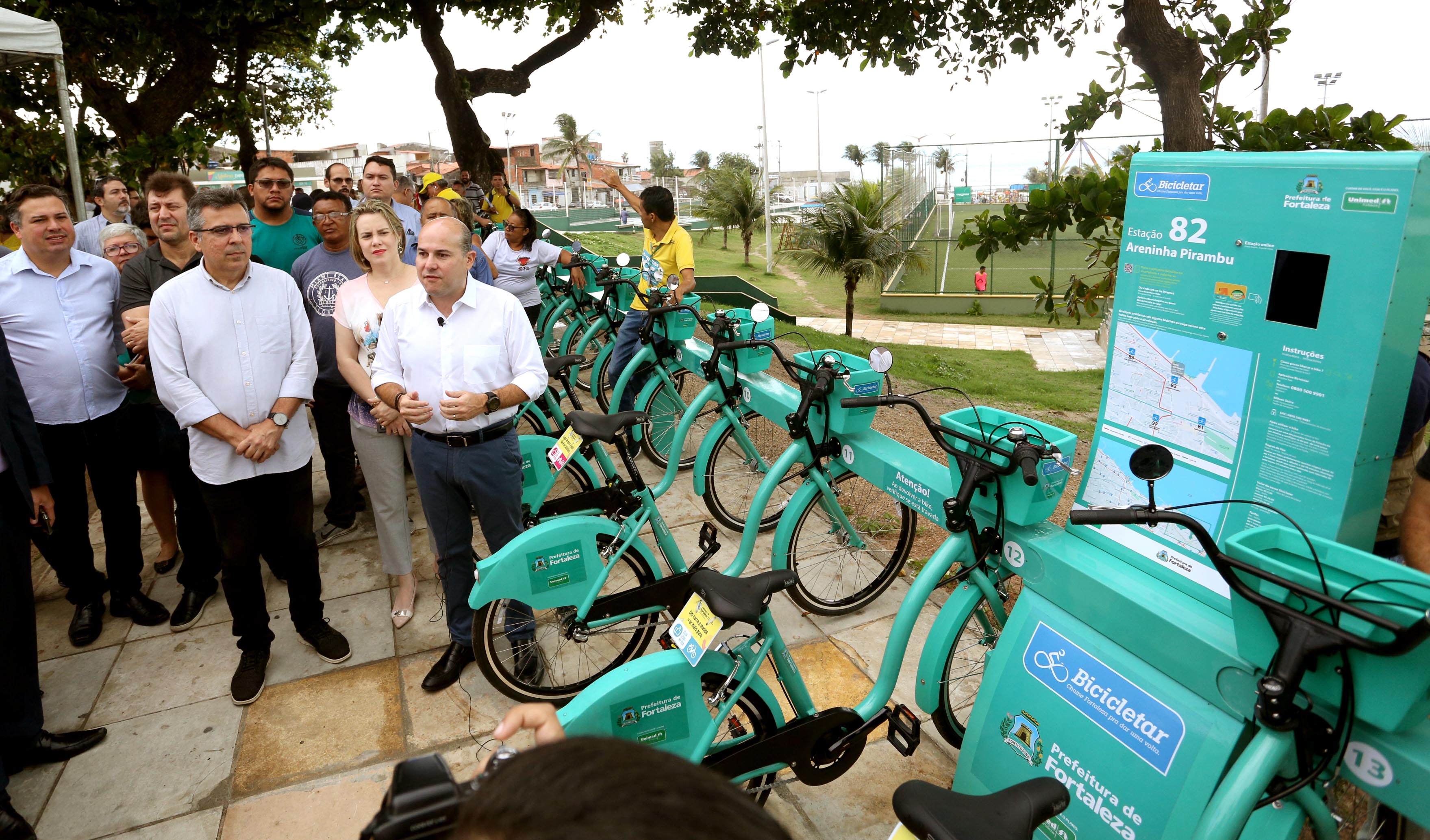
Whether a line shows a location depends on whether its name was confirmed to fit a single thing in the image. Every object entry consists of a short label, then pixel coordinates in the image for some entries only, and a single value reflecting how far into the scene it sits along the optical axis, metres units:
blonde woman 3.26
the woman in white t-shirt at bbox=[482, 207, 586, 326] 6.11
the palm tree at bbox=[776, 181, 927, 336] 16.31
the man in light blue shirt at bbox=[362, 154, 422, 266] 4.89
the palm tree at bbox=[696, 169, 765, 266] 32.69
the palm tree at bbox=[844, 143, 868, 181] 74.00
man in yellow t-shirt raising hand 5.16
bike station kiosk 1.66
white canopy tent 4.65
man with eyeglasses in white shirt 2.91
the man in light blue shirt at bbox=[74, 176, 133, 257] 4.93
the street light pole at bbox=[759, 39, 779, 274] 25.59
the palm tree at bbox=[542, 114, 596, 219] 64.38
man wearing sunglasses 4.20
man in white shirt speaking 2.77
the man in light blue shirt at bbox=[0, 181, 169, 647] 3.29
